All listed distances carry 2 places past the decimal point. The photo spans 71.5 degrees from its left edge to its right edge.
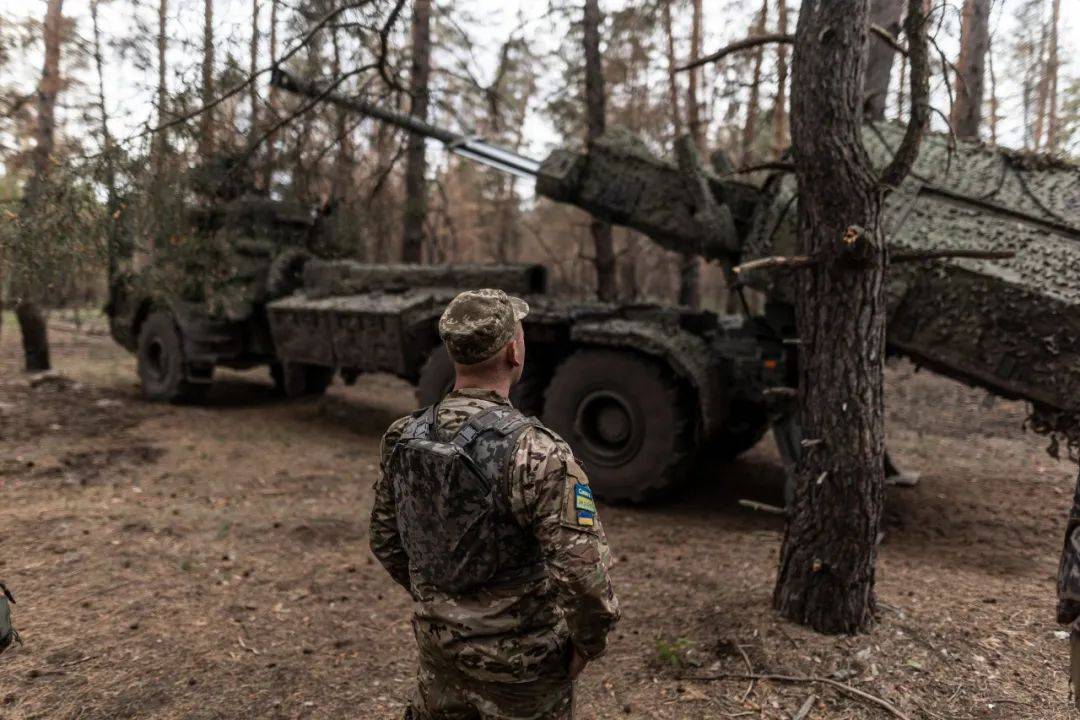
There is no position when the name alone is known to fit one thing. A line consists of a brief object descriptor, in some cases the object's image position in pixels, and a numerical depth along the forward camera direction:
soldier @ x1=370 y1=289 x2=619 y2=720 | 1.76
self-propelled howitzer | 3.98
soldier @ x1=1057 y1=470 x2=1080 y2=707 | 1.62
